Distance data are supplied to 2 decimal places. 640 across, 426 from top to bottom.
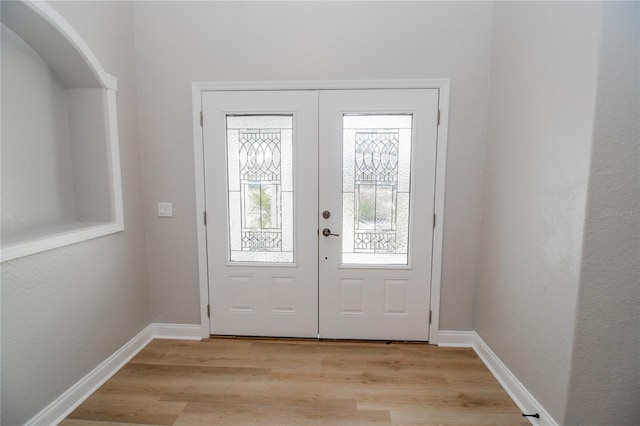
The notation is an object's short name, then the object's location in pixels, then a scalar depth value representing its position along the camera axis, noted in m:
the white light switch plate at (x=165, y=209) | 2.49
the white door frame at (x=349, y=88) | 2.29
